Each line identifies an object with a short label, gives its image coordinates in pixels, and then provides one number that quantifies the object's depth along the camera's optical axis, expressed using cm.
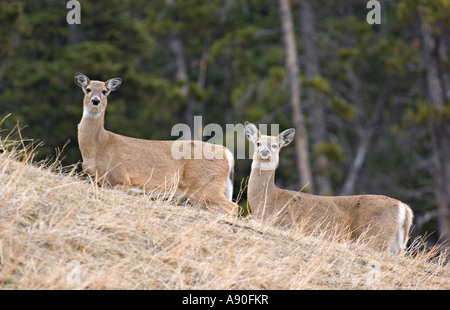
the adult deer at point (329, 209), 934
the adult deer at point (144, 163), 896
